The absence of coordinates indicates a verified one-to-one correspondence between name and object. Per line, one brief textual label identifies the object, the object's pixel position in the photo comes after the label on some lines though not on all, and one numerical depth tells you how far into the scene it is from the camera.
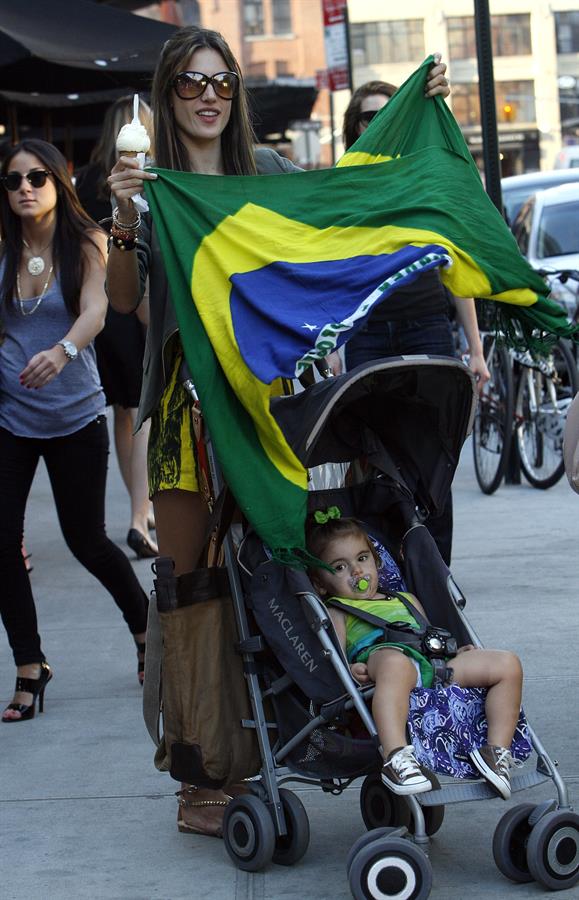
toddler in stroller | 3.80
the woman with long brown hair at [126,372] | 8.41
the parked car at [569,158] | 34.38
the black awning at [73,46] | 10.52
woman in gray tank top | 5.73
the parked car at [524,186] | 20.11
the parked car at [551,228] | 15.77
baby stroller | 3.83
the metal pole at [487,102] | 9.62
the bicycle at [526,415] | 9.74
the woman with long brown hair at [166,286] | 4.42
